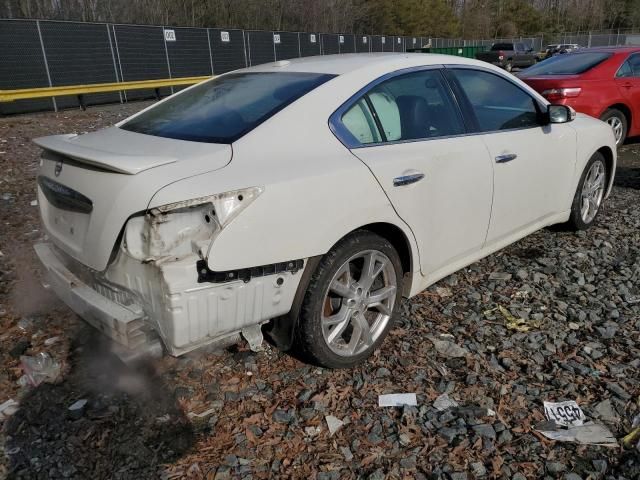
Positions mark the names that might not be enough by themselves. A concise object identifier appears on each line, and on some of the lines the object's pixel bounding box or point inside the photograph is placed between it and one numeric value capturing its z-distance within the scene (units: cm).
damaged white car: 225
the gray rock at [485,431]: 248
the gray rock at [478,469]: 227
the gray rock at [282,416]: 261
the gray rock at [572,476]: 224
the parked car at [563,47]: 4410
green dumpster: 3638
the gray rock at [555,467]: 228
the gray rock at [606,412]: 257
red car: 755
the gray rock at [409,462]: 233
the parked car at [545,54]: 4034
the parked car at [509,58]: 3381
